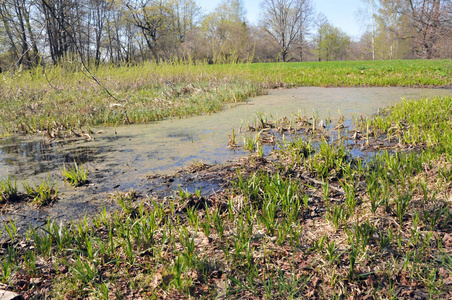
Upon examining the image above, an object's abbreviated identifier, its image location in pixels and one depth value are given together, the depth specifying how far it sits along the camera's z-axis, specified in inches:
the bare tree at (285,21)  1807.3
